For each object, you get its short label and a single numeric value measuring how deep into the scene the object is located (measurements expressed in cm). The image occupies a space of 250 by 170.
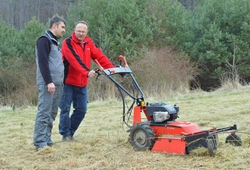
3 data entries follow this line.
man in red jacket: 814
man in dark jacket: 745
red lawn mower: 677
